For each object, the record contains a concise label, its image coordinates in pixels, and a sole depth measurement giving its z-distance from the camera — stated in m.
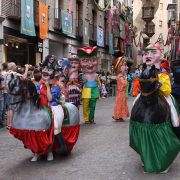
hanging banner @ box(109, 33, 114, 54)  34.97
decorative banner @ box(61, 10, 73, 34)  23.48
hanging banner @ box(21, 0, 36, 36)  18.06
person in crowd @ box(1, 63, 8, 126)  11.34
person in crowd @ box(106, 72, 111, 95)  25.40
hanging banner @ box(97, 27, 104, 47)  30.71
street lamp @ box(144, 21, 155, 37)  35.53
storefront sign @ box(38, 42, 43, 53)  21.45
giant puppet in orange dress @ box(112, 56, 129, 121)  11.74
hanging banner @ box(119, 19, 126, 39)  39.97
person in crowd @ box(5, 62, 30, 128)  10.43
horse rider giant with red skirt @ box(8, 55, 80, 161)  6.36
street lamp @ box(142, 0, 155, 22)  25.86
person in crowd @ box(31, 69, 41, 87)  7.68
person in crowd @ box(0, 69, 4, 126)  11.09
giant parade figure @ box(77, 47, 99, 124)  10.76
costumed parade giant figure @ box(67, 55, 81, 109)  10.64
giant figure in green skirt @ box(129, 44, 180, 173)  5.78
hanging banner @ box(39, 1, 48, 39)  20.08
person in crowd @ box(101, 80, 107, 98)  23.16
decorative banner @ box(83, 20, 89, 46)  27.95
